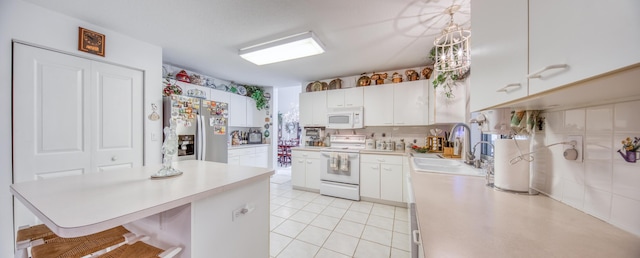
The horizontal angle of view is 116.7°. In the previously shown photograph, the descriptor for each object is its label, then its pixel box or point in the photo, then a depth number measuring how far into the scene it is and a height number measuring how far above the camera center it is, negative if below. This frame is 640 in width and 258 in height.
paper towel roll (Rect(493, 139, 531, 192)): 1.05 -0.21
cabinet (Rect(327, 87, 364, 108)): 3.56 +0.56
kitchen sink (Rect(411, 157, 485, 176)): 1.56 -0.36
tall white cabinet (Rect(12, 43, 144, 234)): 1.68 +0.09
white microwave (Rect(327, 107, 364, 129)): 3.51 +0.18
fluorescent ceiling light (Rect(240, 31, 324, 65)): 2.19 +0.96
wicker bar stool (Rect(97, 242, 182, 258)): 0.89 -0.58
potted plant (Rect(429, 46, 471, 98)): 2.32 +0.60
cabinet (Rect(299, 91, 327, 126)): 3.88 +0.38
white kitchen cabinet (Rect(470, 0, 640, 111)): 0.37 +0.22
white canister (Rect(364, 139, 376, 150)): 3.64 -0.30
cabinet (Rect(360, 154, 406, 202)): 2.96 -0.76
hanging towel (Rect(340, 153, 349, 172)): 3.24 -0.57
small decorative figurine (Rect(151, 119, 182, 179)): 1.29 -0.16
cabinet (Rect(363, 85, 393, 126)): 3.33 +0.39
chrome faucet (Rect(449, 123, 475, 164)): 1.90 -0.20
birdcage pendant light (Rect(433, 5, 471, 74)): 1.48 +0.54
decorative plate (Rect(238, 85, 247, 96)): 4.52 +0.85
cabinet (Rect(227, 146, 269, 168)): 3.84 -0.62
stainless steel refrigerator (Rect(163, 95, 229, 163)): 2.71 +0.01
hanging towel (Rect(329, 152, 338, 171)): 3.31 -0.56
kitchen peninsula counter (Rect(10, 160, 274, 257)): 0.74 -0.33
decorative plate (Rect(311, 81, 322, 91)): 4.02 +0.85
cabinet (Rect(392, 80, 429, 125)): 3.07 +0.40
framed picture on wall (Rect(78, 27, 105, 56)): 1.94 +0.86
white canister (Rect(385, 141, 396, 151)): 3.49 -0.31
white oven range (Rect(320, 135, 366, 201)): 3.23 -0.77
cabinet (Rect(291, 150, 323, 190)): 3.60 -0.77
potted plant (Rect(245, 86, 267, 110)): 4.75 +0.77
